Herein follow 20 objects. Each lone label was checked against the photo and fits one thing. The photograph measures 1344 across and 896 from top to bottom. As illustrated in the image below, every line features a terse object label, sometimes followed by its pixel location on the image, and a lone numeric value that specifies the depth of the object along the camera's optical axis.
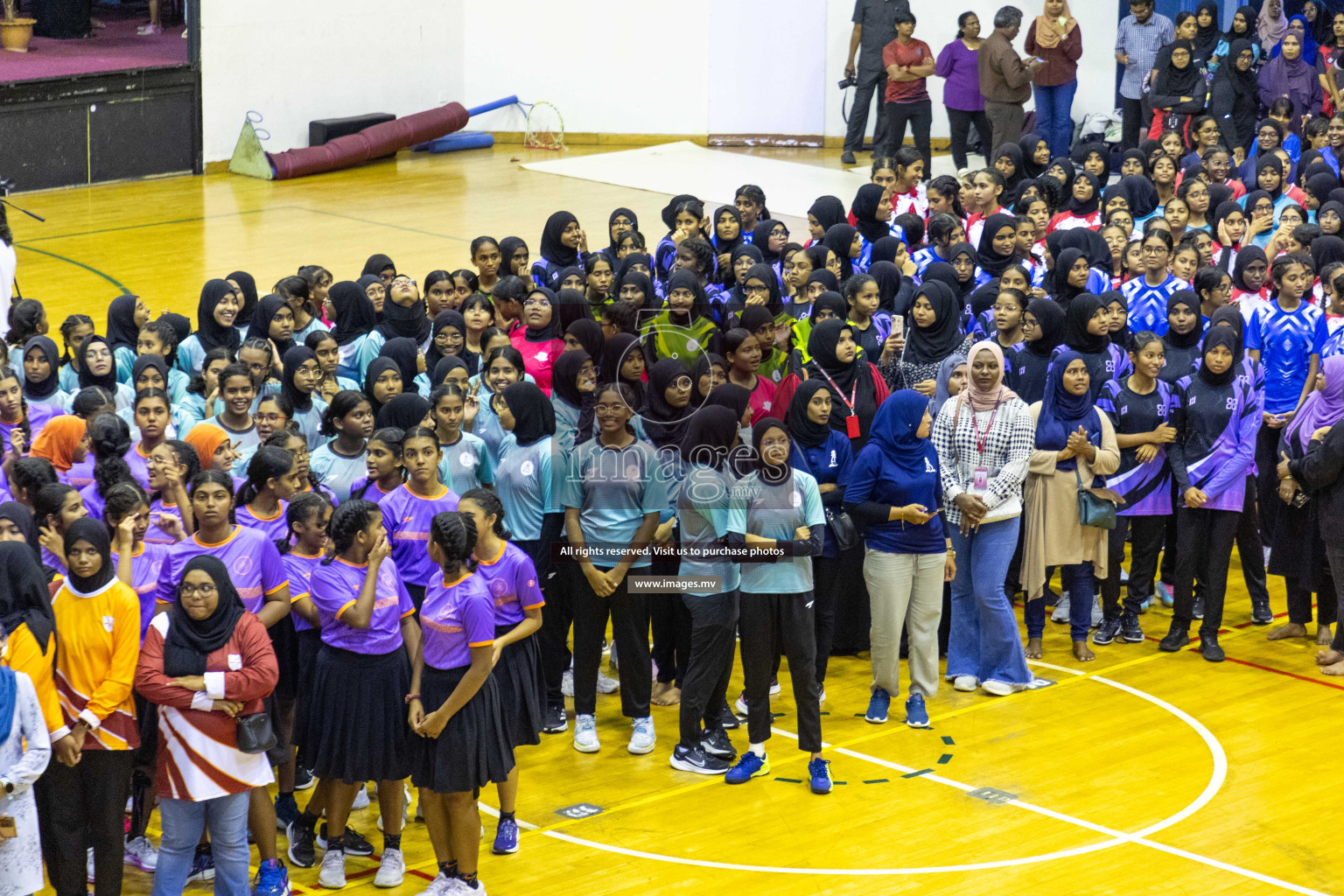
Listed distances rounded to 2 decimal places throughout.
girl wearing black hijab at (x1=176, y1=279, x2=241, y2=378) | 18.48
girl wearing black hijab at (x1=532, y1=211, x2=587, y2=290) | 22.48
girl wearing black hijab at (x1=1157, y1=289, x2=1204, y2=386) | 17.72
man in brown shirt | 36.81
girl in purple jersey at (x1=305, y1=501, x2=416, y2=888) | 12.33
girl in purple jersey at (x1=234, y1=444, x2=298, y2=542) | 13.26
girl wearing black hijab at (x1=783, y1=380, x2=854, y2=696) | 15.84
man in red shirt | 39.69
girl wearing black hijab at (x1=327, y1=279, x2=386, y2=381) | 19.30
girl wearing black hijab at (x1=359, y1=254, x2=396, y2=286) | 21.47
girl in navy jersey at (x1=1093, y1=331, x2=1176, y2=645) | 17.47
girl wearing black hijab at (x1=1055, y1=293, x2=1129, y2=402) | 17.72
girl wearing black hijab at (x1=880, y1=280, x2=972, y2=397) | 18.08
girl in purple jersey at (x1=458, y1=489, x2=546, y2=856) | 12.59
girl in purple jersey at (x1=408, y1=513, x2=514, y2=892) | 12.22
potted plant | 37.59
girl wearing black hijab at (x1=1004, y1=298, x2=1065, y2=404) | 17.87
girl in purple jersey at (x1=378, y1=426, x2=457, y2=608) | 13.52
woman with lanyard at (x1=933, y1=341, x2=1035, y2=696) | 16.16
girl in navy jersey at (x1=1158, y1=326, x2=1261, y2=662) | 17.41
